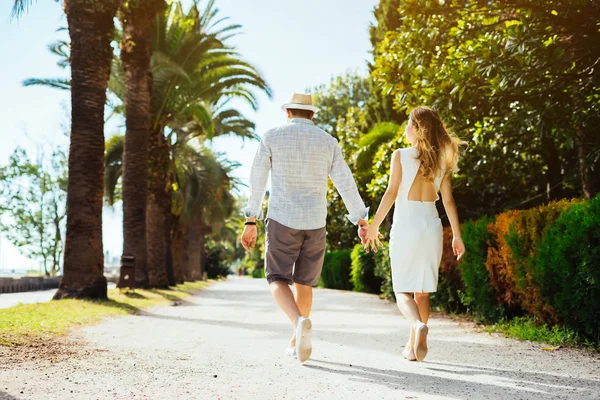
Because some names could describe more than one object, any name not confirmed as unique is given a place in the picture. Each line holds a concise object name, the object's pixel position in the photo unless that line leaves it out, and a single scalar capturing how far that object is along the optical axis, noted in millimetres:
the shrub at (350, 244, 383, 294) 22812
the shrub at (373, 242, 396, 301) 15742
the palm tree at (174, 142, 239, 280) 30375
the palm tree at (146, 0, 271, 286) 21594
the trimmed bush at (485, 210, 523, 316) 8358
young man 5449
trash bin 16734
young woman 5500
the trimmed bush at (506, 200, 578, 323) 7441
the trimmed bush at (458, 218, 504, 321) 9250
